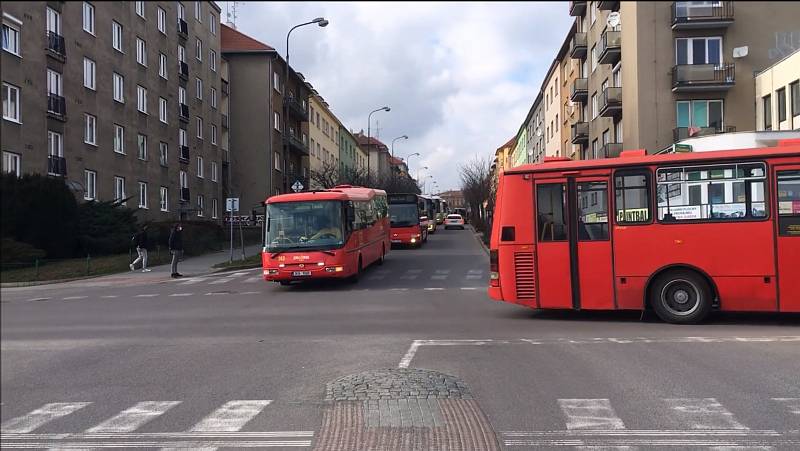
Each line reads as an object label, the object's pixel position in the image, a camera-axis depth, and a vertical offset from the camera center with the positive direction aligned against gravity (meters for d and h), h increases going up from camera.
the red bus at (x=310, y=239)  16.34 -0.15
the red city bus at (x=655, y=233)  10.62 -0.12
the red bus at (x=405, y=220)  35.66 +0.64
